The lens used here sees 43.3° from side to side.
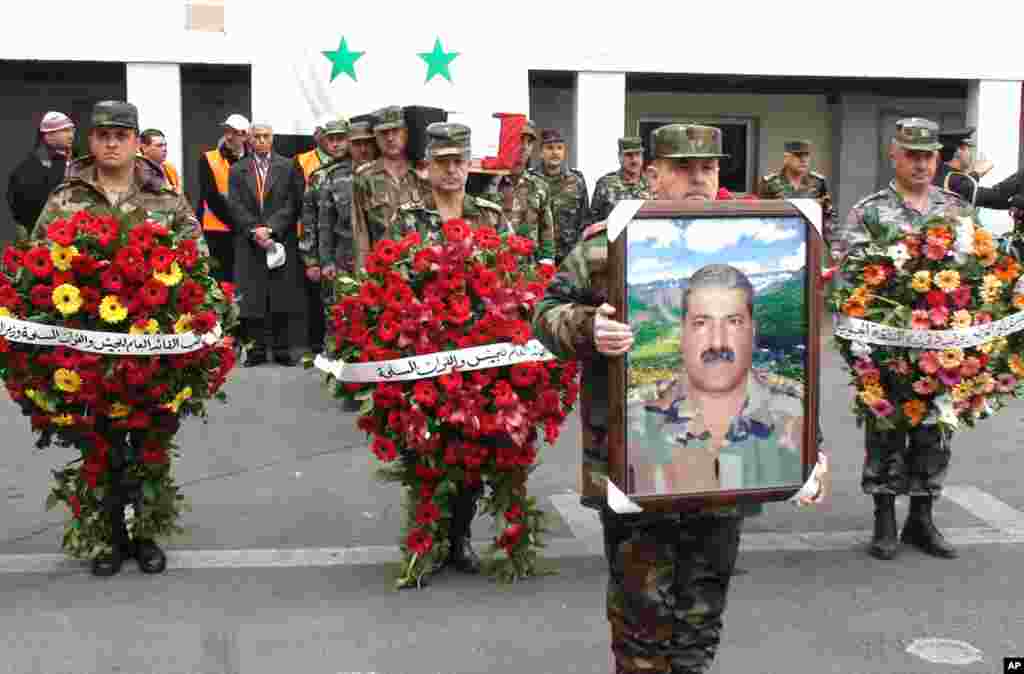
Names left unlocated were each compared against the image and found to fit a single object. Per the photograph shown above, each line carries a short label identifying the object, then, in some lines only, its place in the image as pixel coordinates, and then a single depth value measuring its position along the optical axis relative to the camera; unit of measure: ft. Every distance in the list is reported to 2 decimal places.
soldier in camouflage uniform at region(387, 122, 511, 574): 18.79
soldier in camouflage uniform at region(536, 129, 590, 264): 39.73
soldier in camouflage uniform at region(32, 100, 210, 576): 18.58
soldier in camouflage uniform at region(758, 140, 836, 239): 39.68
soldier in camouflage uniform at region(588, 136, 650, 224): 39.24
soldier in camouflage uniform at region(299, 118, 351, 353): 33.27
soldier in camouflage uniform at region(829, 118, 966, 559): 19.70
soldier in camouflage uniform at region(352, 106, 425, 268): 26.40
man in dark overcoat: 36.42
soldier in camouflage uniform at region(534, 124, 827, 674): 12.51
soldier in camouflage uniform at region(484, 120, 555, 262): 32.09
